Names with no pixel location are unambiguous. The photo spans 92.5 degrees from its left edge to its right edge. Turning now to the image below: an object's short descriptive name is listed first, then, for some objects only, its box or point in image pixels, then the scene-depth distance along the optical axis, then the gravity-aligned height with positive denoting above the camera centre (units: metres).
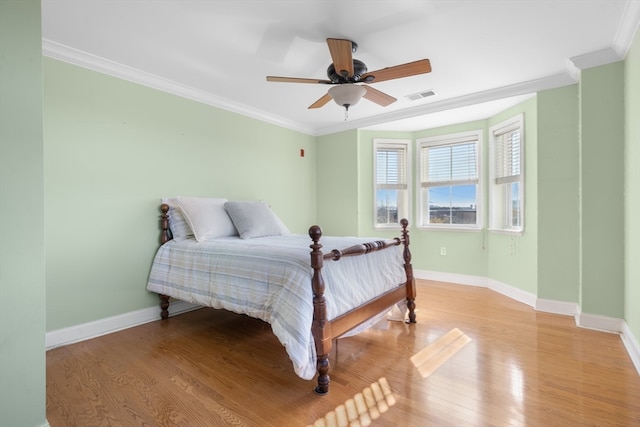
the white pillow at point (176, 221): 3.06 -0.10
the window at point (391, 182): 4.89 +0.45
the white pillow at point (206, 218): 2.93 -0.07
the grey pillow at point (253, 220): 3.11 -0.10
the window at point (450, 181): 4.41 +0.43
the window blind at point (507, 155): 3.78 +0.69
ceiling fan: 2.09 +1.04
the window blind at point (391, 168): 4.91 +0.67
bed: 1.84 -0.48
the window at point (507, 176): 3.71 +0.42
